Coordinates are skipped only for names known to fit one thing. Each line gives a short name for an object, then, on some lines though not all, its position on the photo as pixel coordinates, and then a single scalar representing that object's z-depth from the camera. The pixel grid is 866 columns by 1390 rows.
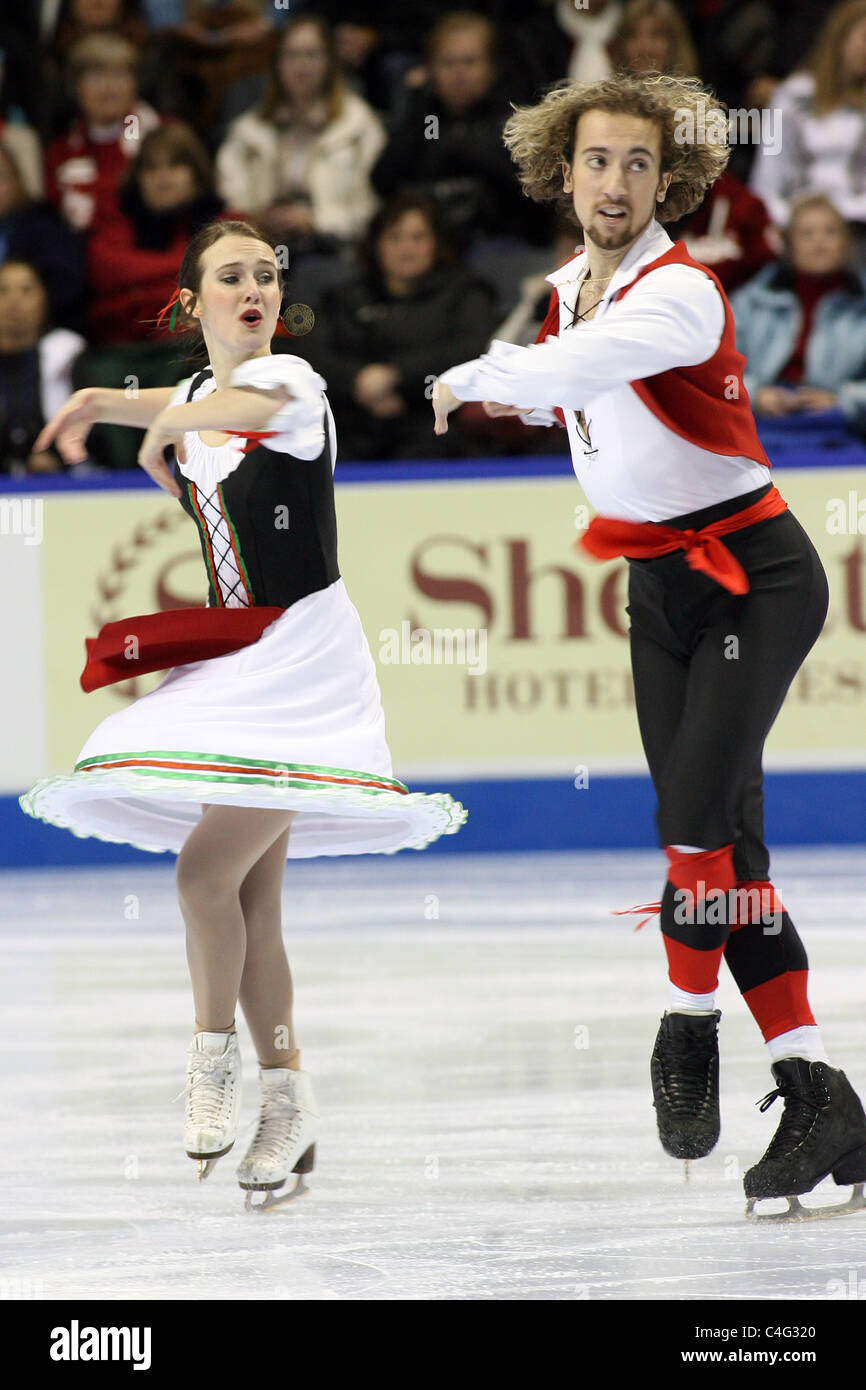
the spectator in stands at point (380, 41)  15.47
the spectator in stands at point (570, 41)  14.61
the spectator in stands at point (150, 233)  13.92
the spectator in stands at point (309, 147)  14.41
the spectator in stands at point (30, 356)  13.32
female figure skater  5.38
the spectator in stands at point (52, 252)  14.09
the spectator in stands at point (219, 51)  15.62
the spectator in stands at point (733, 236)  13.50
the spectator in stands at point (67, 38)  15.30
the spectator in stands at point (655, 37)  13.95
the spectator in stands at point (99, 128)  14.73
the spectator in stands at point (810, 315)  13.21
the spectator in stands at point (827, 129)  13.80
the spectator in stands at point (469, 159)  14.15
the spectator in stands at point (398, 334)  12.99
